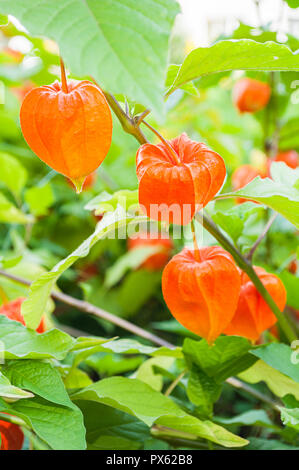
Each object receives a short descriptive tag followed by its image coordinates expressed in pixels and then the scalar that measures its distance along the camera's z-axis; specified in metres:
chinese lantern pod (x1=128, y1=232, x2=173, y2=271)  1.38
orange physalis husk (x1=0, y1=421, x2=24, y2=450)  0.77
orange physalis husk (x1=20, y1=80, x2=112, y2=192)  0.69
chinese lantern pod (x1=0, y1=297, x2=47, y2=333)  0.84
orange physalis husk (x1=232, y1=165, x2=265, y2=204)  1.16
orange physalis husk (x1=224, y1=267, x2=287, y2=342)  0.78
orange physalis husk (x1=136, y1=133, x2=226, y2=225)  0.70
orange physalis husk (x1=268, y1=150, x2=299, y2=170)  1.26
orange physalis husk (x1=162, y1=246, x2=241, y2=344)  0.73
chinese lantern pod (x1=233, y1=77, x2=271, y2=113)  1.24
